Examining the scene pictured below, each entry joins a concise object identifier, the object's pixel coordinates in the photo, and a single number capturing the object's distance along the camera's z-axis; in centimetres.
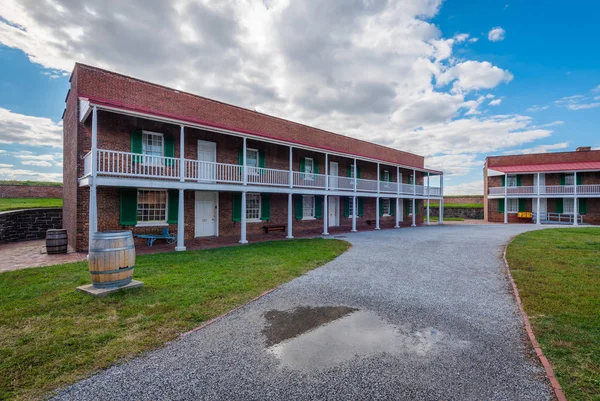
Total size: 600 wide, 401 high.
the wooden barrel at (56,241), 1000
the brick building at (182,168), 1104
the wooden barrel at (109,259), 558
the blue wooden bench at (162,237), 1171
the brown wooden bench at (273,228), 1628
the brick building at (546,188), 2591
